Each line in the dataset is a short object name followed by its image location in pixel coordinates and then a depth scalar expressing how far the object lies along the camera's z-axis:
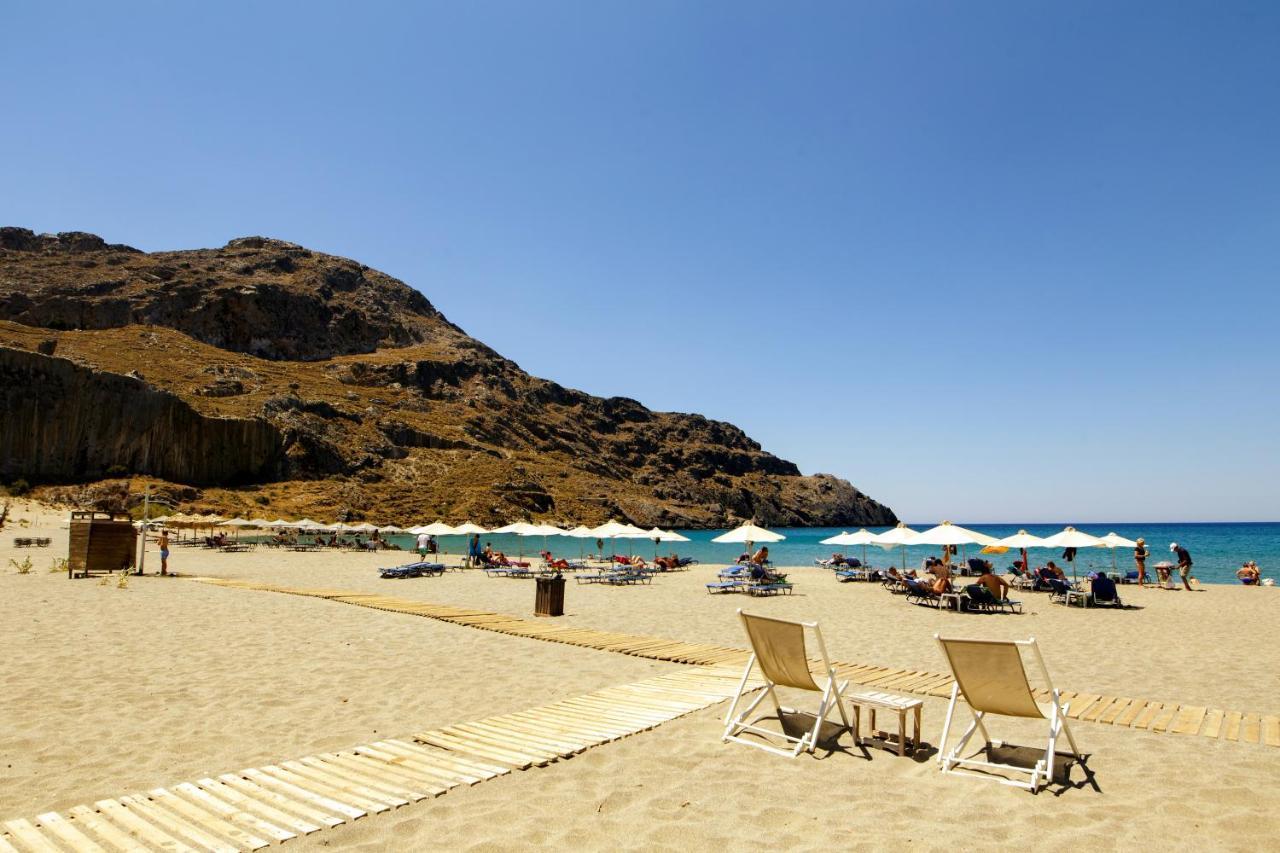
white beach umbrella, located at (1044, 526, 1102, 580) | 20.41
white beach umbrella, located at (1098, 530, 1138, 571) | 21.52
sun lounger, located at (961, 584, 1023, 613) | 15.52
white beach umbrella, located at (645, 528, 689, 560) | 28.01
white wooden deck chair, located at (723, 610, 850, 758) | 5.28
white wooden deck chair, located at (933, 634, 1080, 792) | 4.65
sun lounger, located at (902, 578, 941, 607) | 16.83
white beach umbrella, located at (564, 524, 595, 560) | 27.57
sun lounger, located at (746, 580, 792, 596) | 19.70
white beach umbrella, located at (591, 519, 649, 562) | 26.83
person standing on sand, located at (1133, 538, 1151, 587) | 22.72
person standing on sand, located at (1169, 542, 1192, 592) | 22.05
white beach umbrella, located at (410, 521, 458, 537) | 30.44
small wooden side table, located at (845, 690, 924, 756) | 5.18
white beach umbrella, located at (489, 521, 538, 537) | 29.98
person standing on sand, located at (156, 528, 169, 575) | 20.50
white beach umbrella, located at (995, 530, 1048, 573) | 20.77
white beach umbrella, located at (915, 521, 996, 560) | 18.03
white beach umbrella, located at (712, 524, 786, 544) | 22.28
